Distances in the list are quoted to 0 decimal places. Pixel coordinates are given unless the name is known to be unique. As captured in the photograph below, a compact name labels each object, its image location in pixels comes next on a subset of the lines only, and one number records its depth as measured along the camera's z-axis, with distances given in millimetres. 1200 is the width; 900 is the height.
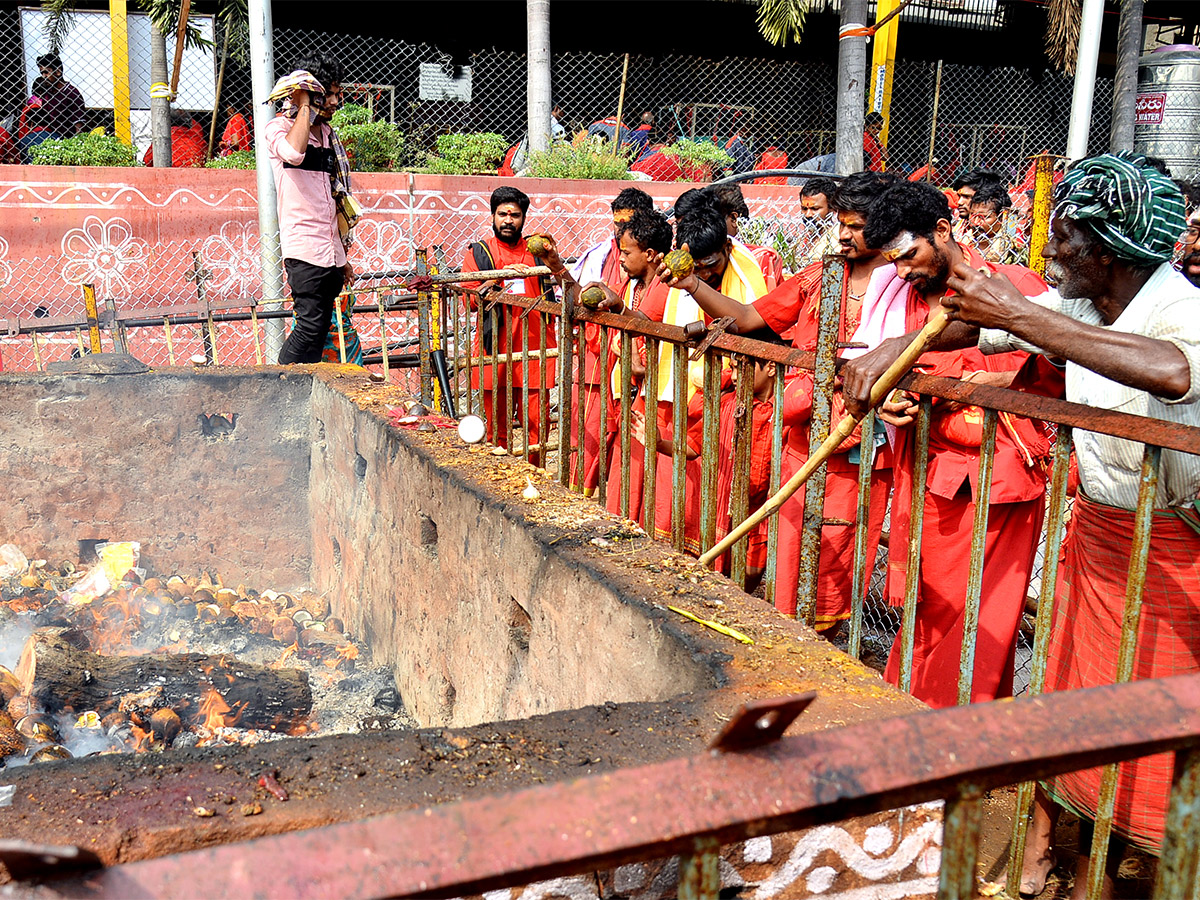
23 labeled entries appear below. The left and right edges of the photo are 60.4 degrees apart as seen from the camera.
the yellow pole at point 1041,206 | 5984
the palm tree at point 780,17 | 11203
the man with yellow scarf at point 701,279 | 4180
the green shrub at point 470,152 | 10531
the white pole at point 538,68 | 10180
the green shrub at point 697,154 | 10945
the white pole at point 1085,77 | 9469
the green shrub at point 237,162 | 9898
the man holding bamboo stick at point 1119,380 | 2059
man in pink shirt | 5637
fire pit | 1731
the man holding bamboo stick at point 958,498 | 3371
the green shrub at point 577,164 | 9828
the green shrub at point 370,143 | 9930
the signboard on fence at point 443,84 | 13922
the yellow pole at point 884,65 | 13125
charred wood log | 4152
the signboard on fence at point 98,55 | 12547
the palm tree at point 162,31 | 9586
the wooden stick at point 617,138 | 10745
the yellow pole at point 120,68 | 11570
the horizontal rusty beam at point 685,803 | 746
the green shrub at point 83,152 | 9258
